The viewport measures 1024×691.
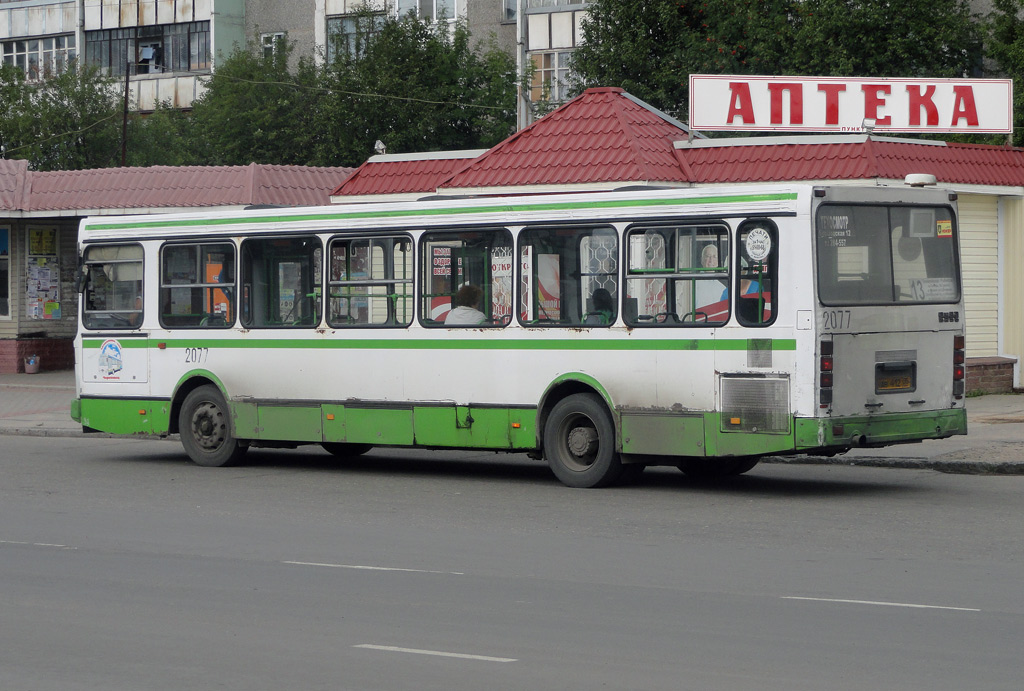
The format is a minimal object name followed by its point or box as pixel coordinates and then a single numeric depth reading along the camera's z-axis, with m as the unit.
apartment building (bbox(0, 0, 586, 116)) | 52.84
